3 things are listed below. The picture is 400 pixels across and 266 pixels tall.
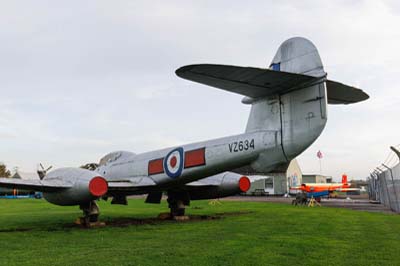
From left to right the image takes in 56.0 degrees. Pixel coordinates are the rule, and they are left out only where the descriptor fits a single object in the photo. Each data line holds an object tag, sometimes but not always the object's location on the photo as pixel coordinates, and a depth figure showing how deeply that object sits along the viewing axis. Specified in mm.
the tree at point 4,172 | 80681
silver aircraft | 8383
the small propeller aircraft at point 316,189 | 30689
